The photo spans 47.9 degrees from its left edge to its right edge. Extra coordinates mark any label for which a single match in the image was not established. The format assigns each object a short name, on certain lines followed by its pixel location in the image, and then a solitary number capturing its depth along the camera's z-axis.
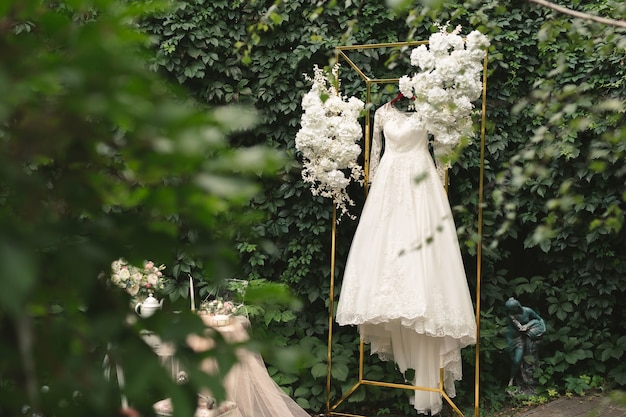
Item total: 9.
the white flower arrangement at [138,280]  2.87
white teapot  2.93
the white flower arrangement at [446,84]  3.30
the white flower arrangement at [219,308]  3.27
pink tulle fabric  3.32
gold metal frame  3.58
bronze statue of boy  4.07
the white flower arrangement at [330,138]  3.69
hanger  3.87
